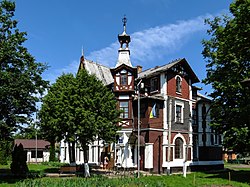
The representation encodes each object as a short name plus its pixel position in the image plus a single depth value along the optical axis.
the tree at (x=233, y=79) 24.33
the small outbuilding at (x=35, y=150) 64.06
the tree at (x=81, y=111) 25.67
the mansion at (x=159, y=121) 33.47
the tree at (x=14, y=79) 21.95
